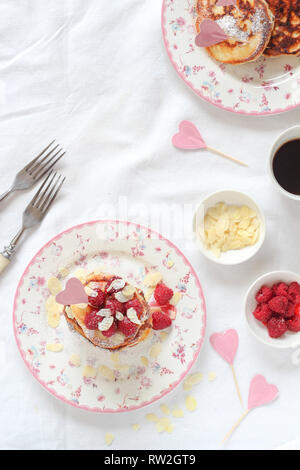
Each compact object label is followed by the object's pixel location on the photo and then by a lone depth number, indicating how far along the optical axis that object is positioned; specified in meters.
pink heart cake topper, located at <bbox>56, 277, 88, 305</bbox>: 0.86
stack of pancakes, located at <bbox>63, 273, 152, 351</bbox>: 0.87
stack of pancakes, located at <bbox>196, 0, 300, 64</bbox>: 0.89
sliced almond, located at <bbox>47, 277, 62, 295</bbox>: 0.91
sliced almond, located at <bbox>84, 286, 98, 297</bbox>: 0.86
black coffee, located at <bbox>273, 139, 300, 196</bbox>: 0.90
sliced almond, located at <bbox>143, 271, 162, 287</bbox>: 0.92
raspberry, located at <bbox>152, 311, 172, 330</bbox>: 0.90
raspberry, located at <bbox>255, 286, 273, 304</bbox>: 0.90
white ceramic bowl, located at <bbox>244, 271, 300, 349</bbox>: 0.90
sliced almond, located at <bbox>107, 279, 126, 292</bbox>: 0.86
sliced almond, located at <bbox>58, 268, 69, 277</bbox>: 0.92
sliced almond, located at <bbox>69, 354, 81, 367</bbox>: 0.91
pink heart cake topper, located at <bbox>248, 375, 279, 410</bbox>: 0.93
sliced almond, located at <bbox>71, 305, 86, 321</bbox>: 0.87
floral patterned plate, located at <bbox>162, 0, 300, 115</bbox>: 0.91
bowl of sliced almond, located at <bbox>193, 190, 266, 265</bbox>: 0.91
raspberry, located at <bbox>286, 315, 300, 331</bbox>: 0.90
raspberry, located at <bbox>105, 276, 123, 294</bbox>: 0.86
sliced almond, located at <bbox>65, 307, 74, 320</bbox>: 0.88
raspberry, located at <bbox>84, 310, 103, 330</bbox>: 0.85
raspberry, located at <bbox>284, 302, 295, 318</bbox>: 0.90
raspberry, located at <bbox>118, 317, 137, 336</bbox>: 0.86
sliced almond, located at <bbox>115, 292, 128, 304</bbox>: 0.86
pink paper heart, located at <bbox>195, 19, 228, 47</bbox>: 0.89
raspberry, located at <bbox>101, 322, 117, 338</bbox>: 0.86
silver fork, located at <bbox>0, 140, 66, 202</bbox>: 0.93
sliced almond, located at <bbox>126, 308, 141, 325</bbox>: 0.86
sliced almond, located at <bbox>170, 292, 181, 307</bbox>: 0.91
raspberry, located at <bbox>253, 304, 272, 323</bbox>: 0.90
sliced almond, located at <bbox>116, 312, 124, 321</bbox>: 0.85
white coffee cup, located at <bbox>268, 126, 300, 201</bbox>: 0.90
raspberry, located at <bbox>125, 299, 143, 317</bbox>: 0.86
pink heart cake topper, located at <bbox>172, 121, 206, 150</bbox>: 0.93
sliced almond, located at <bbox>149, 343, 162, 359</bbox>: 0.91
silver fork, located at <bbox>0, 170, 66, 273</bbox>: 0.92
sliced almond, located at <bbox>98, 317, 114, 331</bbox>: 0.85
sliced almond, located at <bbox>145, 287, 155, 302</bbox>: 0.92
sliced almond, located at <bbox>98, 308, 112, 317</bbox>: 0.85
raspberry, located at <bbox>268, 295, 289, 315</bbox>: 0.89
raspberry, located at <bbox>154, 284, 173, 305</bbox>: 0.90
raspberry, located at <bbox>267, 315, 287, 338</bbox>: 0.90
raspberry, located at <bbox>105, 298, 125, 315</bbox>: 0.86
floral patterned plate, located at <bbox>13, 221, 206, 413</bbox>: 0.91
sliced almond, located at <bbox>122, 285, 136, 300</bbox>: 0.86
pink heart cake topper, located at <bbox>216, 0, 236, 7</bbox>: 0.90
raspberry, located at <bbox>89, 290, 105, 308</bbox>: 0.85
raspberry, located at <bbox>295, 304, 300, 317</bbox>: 0.90
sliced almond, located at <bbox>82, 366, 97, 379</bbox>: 0.91
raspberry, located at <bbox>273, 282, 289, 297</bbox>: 0.90
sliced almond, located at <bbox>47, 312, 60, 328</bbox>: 0.91
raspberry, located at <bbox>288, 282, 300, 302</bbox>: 0.90
